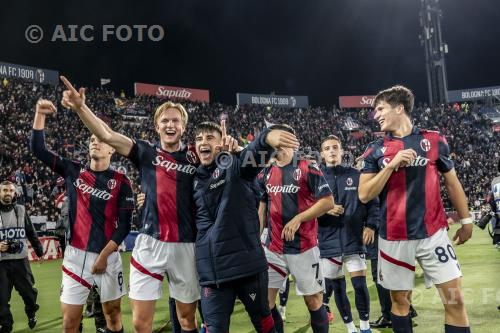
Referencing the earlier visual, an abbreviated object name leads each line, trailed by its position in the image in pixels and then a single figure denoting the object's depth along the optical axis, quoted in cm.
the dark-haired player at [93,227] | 489
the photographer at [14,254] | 728
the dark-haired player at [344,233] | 604
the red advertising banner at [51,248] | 1797
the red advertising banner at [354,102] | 5391
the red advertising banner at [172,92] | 4372
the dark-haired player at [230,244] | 376
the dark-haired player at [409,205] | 429
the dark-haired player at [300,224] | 518
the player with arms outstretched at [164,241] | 427
